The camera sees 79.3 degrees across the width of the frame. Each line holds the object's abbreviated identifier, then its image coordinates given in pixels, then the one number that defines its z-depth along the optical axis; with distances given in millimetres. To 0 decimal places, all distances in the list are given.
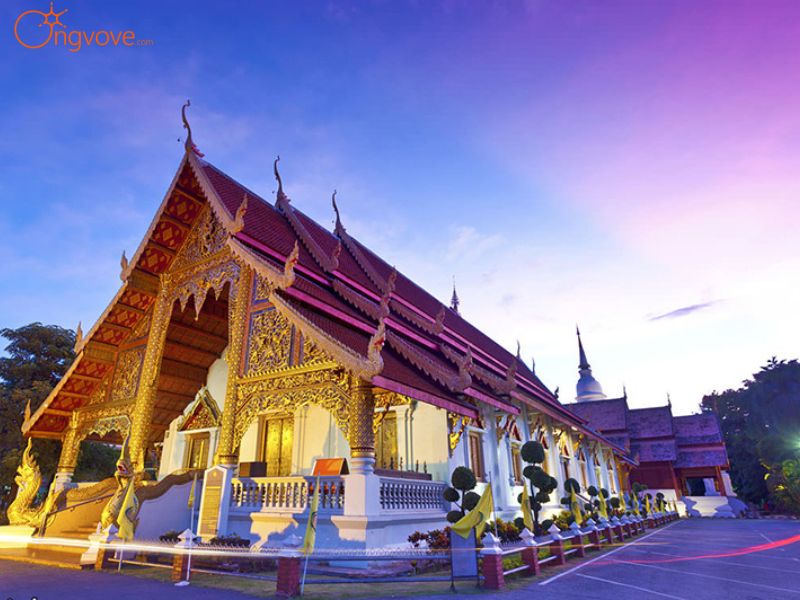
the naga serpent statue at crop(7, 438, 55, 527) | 10516
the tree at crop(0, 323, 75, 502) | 15797
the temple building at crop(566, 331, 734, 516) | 32938
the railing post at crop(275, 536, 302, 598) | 5129
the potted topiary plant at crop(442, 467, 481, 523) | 8484
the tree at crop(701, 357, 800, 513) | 30953
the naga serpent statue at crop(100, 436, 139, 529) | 7852
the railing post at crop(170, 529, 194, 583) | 6203
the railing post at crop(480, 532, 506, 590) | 5512
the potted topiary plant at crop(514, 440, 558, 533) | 10258
